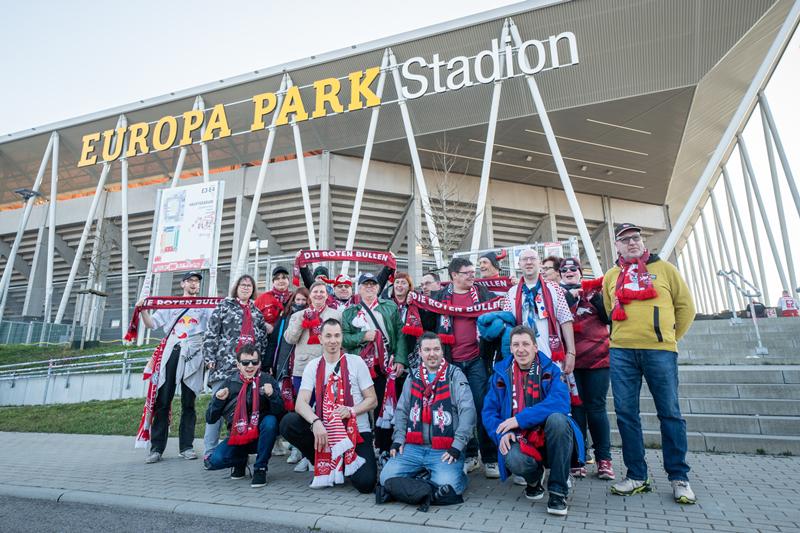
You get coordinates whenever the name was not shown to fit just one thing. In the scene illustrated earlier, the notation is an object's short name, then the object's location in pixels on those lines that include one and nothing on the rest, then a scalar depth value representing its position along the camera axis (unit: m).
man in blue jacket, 3.23
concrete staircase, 4.73
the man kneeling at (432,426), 3.52
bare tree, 17.41
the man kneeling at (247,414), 4.24
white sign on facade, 14.84
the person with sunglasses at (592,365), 4.04
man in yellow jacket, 3.48
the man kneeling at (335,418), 3.88
